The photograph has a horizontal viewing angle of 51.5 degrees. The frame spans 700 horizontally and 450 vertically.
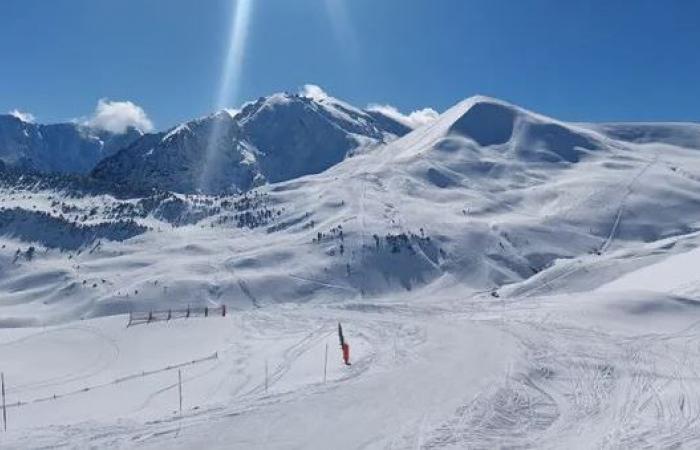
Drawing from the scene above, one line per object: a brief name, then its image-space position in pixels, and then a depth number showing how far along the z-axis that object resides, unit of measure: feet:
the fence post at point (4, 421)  80.18
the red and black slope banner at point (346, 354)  104.94
